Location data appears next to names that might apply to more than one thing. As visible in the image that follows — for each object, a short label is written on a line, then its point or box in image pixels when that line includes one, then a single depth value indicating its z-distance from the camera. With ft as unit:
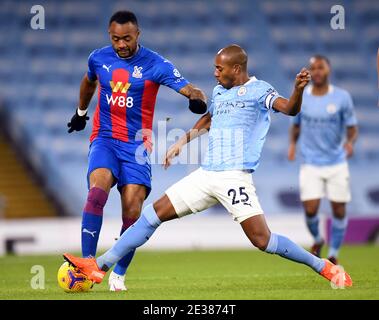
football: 46.26
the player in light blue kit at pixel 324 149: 73.56
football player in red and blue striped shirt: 50.06
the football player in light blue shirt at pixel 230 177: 45.65
